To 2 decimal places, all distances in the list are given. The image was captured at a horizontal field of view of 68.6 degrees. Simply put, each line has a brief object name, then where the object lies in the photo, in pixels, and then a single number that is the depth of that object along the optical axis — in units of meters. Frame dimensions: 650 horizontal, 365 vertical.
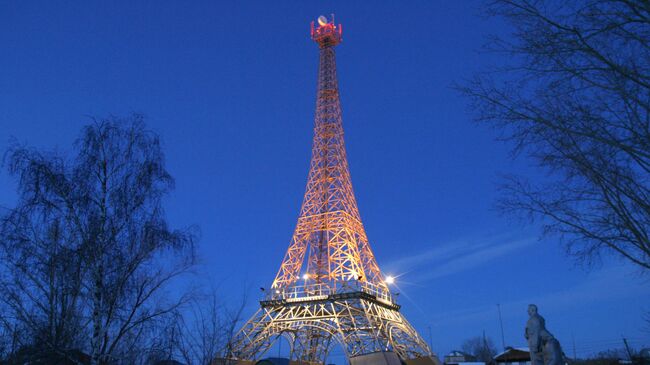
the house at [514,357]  43.38
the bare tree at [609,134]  6.98
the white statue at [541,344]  10.87
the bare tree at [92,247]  12.48
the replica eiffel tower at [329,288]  38.22
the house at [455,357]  62.69
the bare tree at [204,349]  13.96
